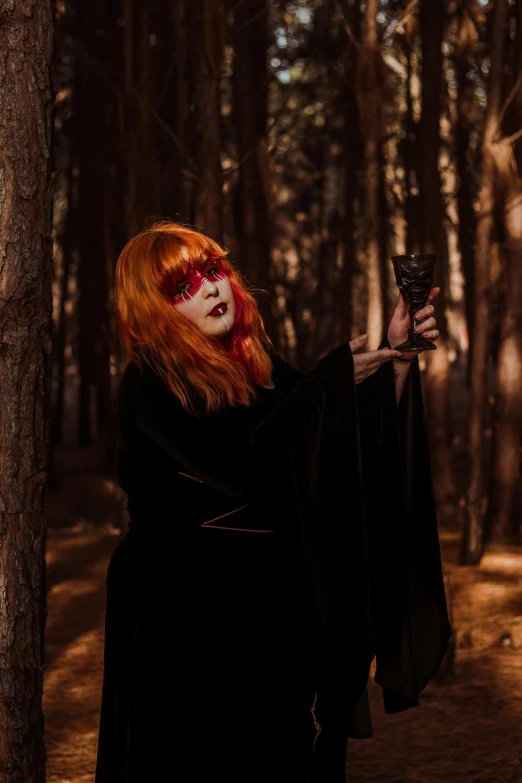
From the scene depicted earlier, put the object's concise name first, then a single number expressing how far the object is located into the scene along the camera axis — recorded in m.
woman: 2.77
